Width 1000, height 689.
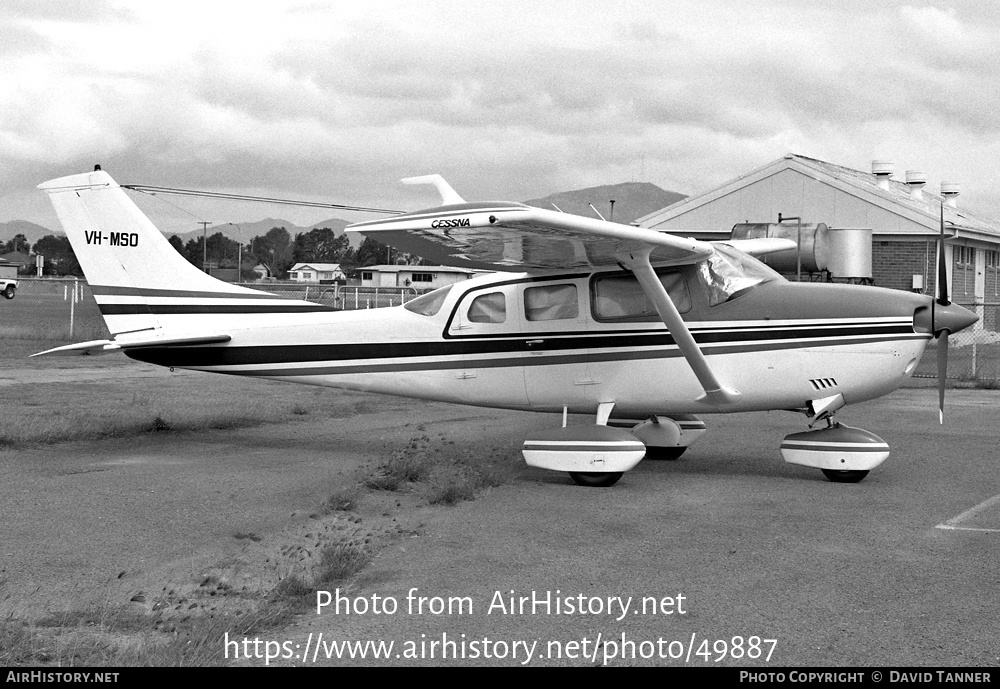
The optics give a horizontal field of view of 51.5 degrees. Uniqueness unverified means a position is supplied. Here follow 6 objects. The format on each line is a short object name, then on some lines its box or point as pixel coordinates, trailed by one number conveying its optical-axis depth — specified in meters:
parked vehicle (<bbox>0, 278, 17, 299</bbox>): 54.50
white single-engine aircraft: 9.55
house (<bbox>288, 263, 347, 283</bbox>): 140.88
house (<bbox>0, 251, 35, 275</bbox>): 129.50
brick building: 27.25
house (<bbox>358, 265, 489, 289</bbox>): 87.31
